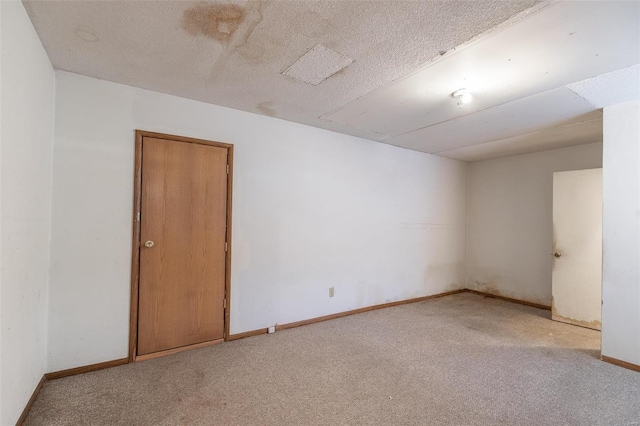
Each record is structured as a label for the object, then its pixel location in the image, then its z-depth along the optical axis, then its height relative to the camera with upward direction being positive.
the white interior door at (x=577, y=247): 3.65 -0.35
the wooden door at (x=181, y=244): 2.62 -0.31
